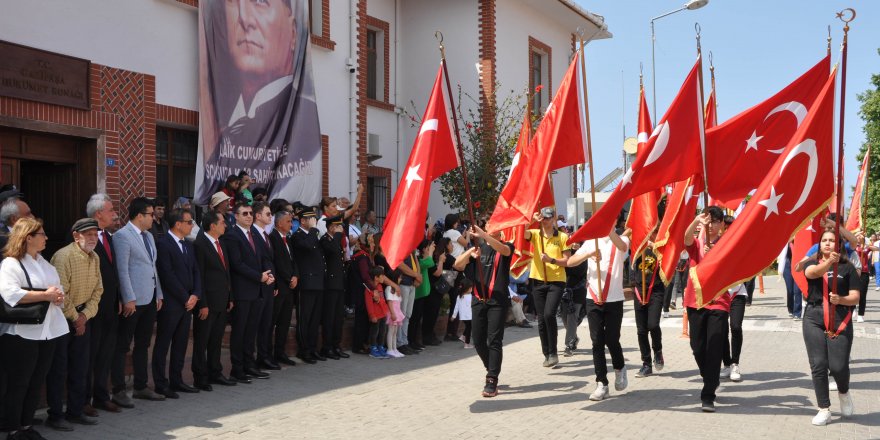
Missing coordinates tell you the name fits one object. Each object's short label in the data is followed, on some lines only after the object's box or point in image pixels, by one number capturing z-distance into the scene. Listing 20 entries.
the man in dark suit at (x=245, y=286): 9.77
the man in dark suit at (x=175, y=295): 8.75
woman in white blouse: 6.70
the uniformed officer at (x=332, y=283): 11.44
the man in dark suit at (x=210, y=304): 9.23
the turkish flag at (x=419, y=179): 8.38
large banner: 13.73
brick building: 10.98
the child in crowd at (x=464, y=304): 13.30
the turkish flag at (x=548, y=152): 8.96
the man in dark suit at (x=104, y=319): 7.94
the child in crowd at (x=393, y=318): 12.08
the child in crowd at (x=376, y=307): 11.94
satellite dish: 26.76
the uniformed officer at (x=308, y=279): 11.05
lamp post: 24.20
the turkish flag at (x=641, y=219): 9.79
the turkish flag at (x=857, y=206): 15.09
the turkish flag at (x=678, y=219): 9.09
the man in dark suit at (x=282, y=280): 10.60
